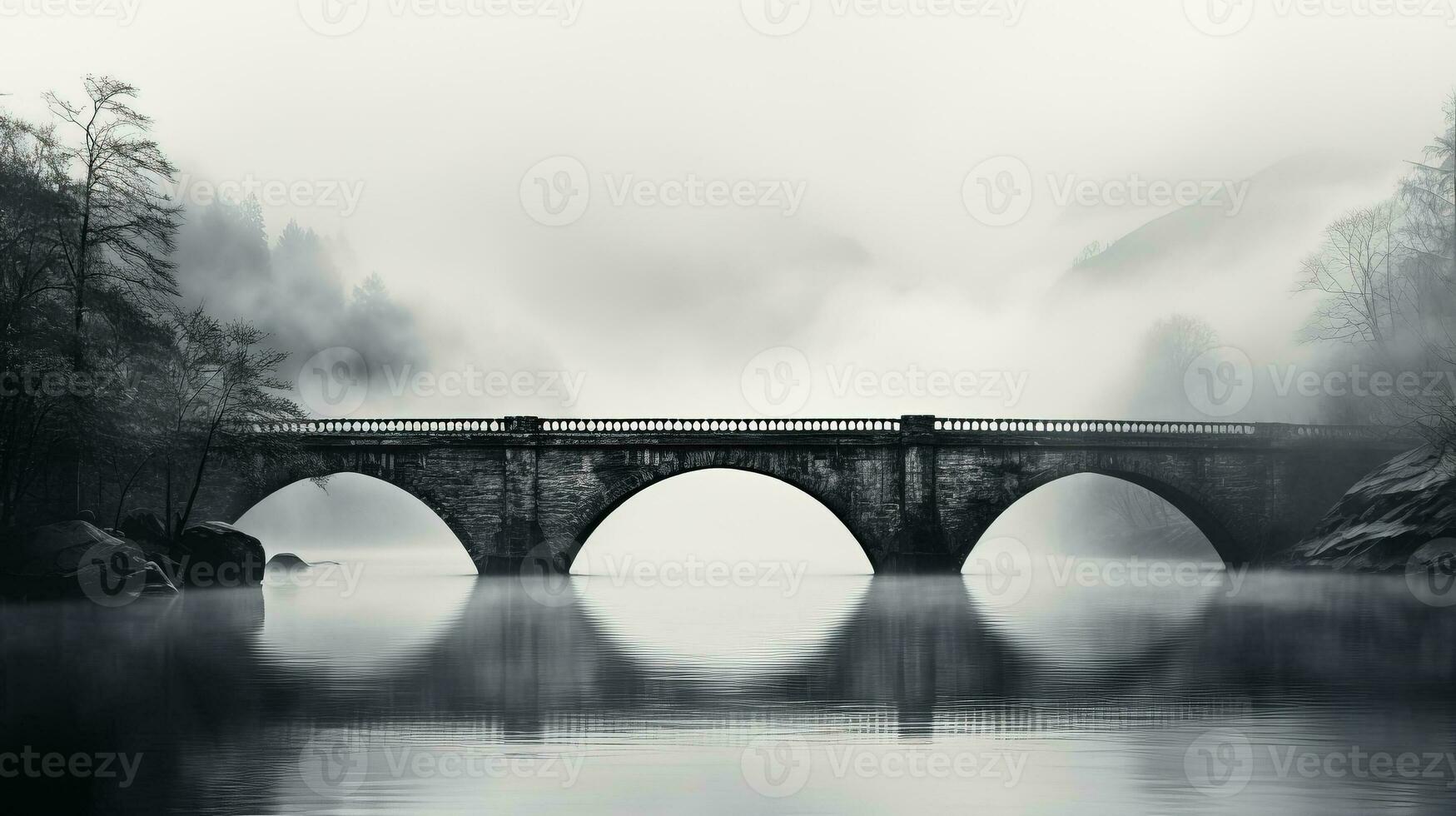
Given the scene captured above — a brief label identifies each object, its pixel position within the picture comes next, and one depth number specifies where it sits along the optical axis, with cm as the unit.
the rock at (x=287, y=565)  6116
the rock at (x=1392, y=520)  4753
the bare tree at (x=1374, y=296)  5844
